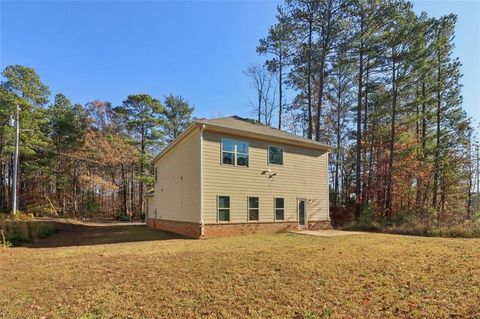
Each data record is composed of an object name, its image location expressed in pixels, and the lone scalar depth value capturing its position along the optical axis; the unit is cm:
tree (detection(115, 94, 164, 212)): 2970
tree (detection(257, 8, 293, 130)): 2309
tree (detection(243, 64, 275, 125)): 2820
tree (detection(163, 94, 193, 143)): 3331
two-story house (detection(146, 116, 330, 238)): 1255
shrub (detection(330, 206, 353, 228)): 2099
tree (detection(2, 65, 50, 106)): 2517
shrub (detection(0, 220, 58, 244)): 1139
